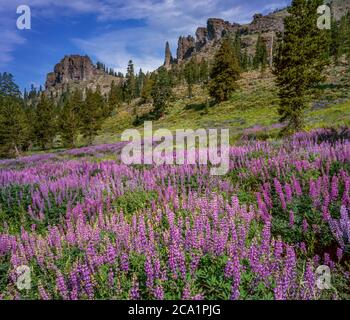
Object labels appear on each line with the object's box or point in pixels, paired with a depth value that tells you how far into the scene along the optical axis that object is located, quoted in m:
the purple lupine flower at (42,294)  2.98
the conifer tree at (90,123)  49.03
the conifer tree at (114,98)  110.53
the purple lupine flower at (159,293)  2.76
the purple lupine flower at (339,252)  3.50
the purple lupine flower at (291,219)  4.39
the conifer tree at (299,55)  17.52
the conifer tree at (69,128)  48.28
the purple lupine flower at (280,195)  4.87
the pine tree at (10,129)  44.19
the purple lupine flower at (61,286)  3.00
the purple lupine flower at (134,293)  2.82
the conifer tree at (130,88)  124.38
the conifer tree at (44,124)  56.94
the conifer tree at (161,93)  75.50
